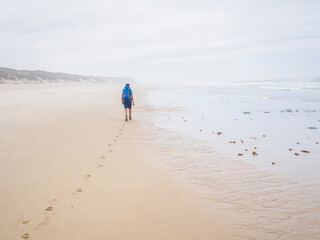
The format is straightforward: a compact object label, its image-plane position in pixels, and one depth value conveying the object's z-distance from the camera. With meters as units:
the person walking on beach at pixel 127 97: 14.69
